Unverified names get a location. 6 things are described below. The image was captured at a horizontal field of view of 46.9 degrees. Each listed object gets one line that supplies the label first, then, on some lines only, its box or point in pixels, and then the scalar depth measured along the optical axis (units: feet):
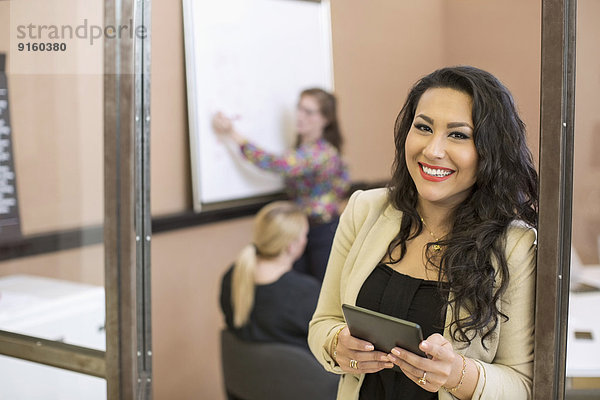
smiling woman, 3.84
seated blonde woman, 8.50
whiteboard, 10.43
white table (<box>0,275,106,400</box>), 5.41
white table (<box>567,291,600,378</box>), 4.15
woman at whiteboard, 11.30
